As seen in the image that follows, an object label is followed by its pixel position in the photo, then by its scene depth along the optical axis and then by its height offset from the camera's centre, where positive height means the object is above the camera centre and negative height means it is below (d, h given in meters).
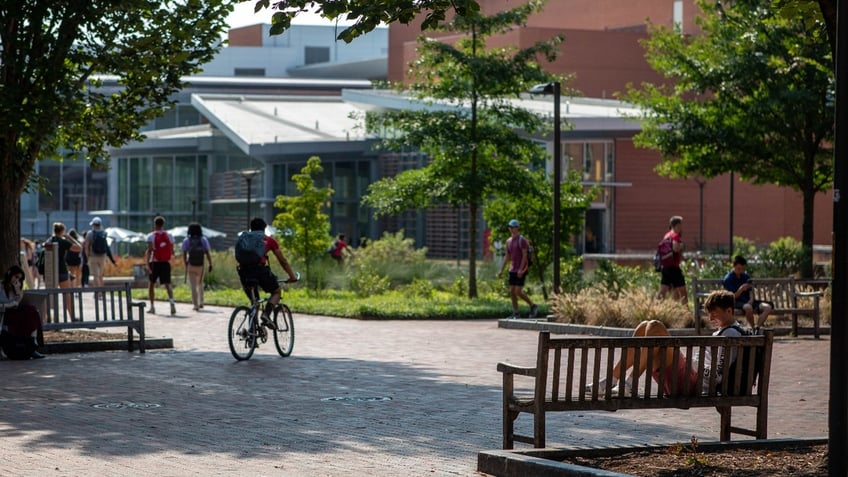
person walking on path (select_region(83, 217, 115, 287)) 29.80 -0.86
